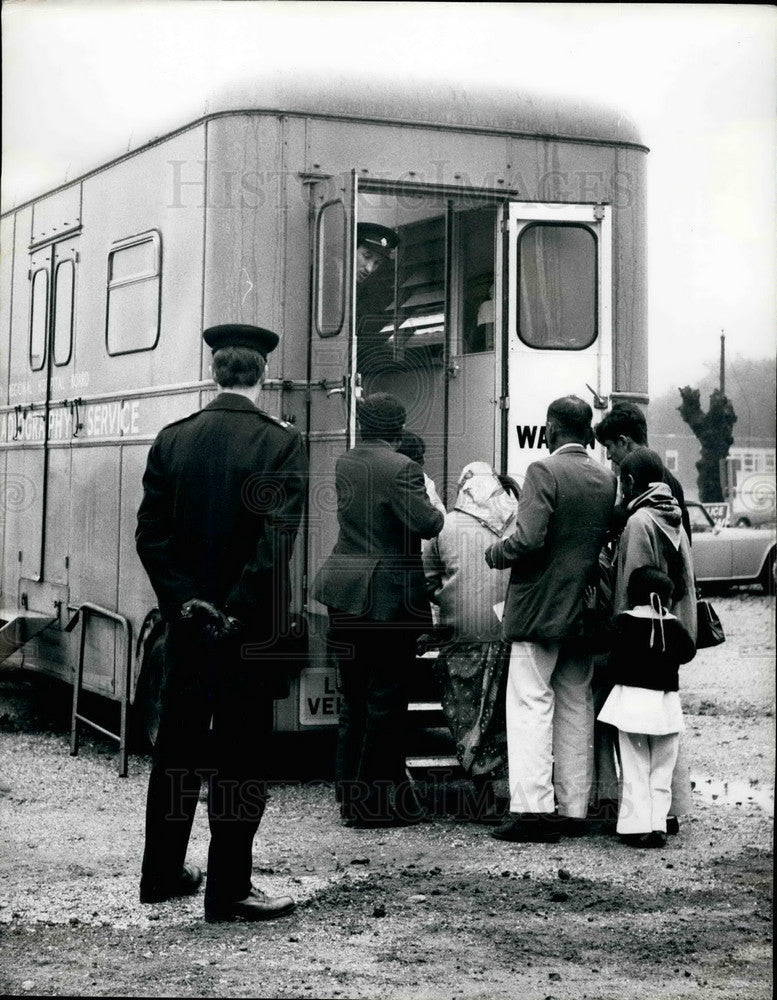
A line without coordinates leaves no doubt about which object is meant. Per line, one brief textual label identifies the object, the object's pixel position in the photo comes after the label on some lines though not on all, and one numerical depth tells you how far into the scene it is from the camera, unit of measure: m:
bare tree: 16.28
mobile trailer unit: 6.85
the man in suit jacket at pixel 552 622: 6.11
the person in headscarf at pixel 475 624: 6.54
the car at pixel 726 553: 17.00
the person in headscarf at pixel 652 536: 6.11
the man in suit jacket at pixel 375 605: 6.43
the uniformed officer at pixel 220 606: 4.95
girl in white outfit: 6.05
